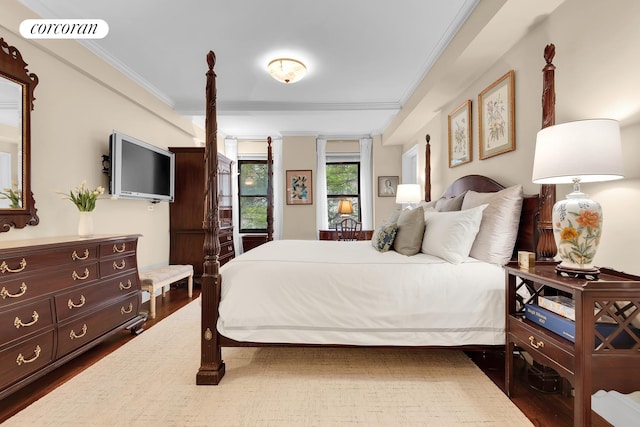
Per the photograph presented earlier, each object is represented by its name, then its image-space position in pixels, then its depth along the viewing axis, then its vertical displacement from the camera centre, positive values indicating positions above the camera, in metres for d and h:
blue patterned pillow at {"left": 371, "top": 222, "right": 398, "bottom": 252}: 2.34 -0.20
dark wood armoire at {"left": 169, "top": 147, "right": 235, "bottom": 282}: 4.24 +0.01
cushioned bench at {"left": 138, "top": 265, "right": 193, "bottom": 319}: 2.96 -0.72
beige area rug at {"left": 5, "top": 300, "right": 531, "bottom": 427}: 1.47 -1.03
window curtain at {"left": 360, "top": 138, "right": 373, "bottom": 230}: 5.75 +0.60
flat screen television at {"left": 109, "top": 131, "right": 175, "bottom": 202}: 2.94 +0.47
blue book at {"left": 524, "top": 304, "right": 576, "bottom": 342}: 1.25 -0.51
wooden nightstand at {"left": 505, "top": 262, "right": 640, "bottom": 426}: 1.13 -0.55
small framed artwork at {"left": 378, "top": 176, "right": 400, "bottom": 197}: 5.62 +0.51
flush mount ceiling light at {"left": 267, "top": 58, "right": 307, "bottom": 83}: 2.96 +1.45
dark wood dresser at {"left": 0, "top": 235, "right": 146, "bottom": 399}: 1.59 -0.58
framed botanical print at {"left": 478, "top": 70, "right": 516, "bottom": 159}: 2.30 +0.80
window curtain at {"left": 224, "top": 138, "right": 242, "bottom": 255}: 5.84 +0.55
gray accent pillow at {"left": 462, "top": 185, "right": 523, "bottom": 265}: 1.90 -0.11
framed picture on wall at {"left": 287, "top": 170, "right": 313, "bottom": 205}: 5.75 +0.46
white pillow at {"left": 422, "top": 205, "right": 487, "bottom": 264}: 1.88 -0.15
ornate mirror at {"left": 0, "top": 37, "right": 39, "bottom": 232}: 2.03 +0.51
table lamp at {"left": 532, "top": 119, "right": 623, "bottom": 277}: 1.23 +0.18
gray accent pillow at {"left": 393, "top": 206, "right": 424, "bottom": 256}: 2.18 -0.16
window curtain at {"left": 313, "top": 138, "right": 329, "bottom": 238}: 5.73 +0.46
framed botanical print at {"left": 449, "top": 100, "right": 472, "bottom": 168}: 2.97 +0.82
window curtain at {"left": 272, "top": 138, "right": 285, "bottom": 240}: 5.78 +0.48
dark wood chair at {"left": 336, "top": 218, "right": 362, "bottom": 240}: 5.30 -0.32
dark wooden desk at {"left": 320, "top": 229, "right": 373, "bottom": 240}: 5.29 -0.41
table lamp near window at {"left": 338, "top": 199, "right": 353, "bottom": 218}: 5.34 +0.09
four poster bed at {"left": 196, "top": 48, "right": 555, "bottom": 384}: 1.73 -0.54
